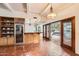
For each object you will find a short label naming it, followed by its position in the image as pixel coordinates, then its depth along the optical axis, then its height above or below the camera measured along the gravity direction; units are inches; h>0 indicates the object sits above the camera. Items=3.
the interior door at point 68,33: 103.4 -10.5
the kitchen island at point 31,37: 155.7 -27.8
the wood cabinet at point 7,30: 134.7 -3.7
